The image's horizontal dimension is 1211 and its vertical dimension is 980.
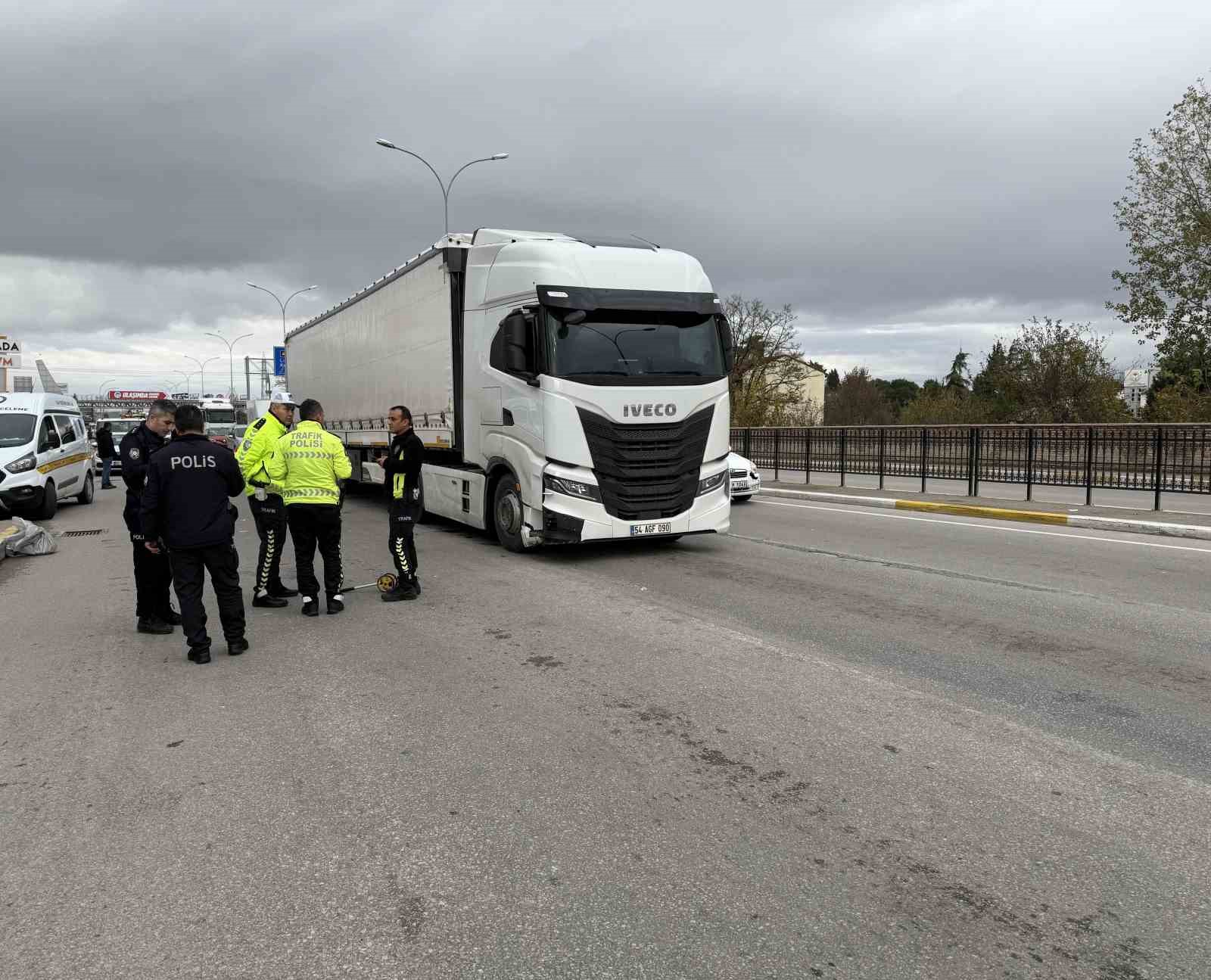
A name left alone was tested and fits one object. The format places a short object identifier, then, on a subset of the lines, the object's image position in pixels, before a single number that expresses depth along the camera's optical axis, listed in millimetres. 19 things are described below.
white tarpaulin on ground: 11258
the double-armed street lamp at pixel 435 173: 24439
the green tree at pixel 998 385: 37781
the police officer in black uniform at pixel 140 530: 6805
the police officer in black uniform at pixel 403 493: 7824
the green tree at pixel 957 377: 48312
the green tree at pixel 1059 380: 35500
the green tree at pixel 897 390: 68138
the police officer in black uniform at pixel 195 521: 5961
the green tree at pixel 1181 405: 26891
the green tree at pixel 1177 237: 26375
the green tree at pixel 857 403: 55188
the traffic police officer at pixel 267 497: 7652
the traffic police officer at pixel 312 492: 7219
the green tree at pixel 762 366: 43406
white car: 16609
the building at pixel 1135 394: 39853
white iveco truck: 9211
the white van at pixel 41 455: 15016
